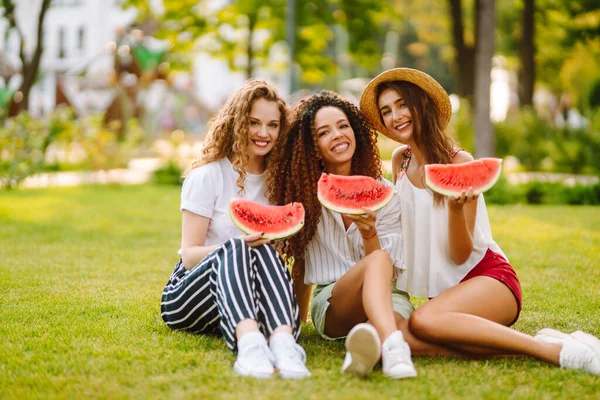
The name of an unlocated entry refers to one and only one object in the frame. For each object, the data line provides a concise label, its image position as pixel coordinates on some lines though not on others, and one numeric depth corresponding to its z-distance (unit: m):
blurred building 38.50
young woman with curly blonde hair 3.28
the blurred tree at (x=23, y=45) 17.03
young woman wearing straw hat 3.41
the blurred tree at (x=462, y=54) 15.22
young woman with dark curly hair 3.79
